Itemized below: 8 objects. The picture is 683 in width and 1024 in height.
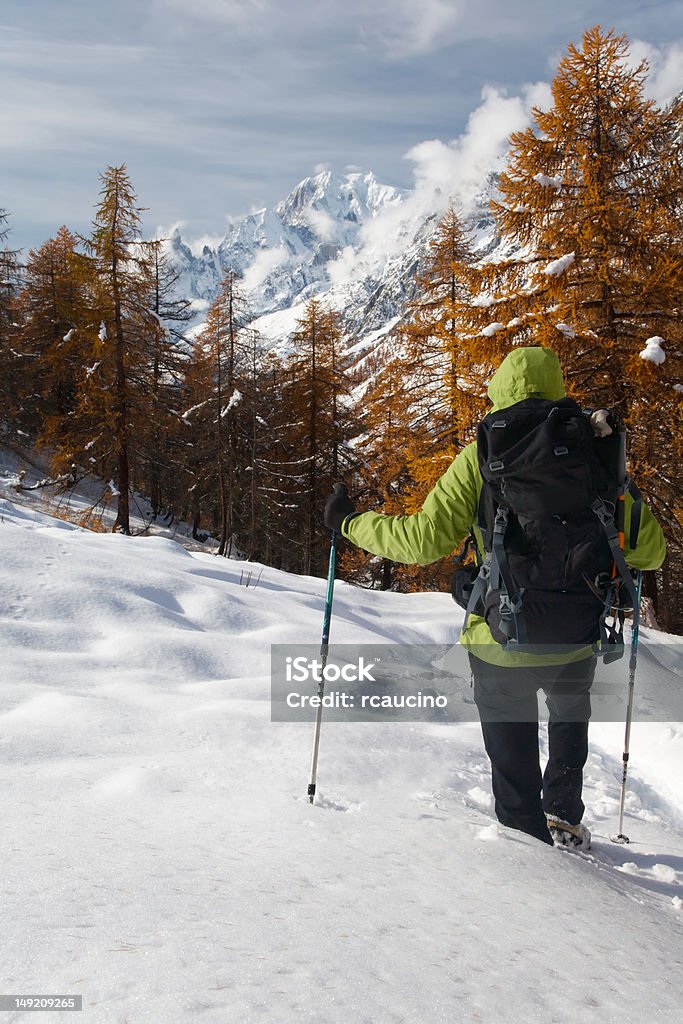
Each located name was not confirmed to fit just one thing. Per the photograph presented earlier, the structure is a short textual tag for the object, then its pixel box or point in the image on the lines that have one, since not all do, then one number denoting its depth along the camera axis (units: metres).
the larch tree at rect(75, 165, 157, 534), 19.14
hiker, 2.80
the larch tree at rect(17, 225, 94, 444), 24.75
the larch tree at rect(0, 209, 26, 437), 23.98
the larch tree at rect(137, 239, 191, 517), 20.75
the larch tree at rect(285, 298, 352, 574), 23.23
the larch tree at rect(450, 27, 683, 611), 9.90
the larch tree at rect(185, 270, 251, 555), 21.47
